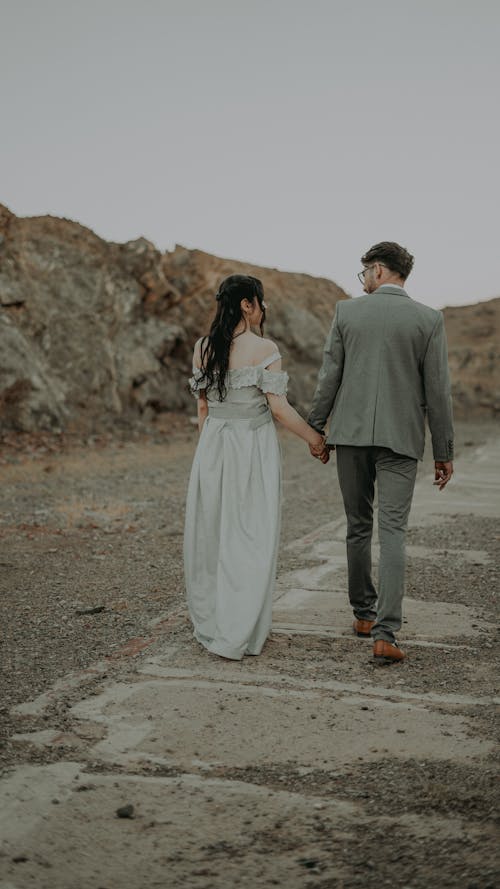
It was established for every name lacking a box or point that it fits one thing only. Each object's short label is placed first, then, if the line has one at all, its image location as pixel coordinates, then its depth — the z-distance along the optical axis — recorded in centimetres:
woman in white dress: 528
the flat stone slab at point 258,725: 384
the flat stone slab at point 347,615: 582
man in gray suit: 518
